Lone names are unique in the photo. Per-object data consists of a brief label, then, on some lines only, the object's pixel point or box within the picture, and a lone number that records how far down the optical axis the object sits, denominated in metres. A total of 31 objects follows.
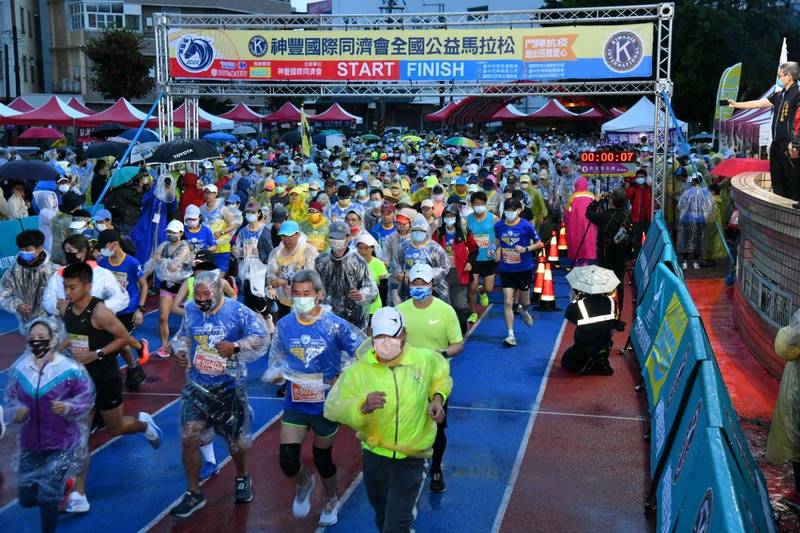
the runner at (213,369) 7.09
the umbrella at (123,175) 17.91
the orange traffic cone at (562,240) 19.78
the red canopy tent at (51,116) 31.64
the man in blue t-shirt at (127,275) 10.34
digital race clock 18.77
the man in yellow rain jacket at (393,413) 5.54
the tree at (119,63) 56.22
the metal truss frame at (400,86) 18.59
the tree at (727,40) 50.97
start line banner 19.39
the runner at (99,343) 7.47
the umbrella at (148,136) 25.70
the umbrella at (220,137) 38.83
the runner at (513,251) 12.80
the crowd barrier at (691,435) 4.35
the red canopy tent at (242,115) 44.75
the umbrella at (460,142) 40.97
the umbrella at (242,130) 59.50
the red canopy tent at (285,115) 43.50
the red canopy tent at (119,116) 32.69
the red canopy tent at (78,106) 37.09
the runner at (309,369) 6.75
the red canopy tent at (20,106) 34.75
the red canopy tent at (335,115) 45.09
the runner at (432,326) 7.50
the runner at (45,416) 6.27
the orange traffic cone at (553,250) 17.02
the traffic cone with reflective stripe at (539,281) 15.81
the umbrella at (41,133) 39.56
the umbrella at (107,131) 31.11
